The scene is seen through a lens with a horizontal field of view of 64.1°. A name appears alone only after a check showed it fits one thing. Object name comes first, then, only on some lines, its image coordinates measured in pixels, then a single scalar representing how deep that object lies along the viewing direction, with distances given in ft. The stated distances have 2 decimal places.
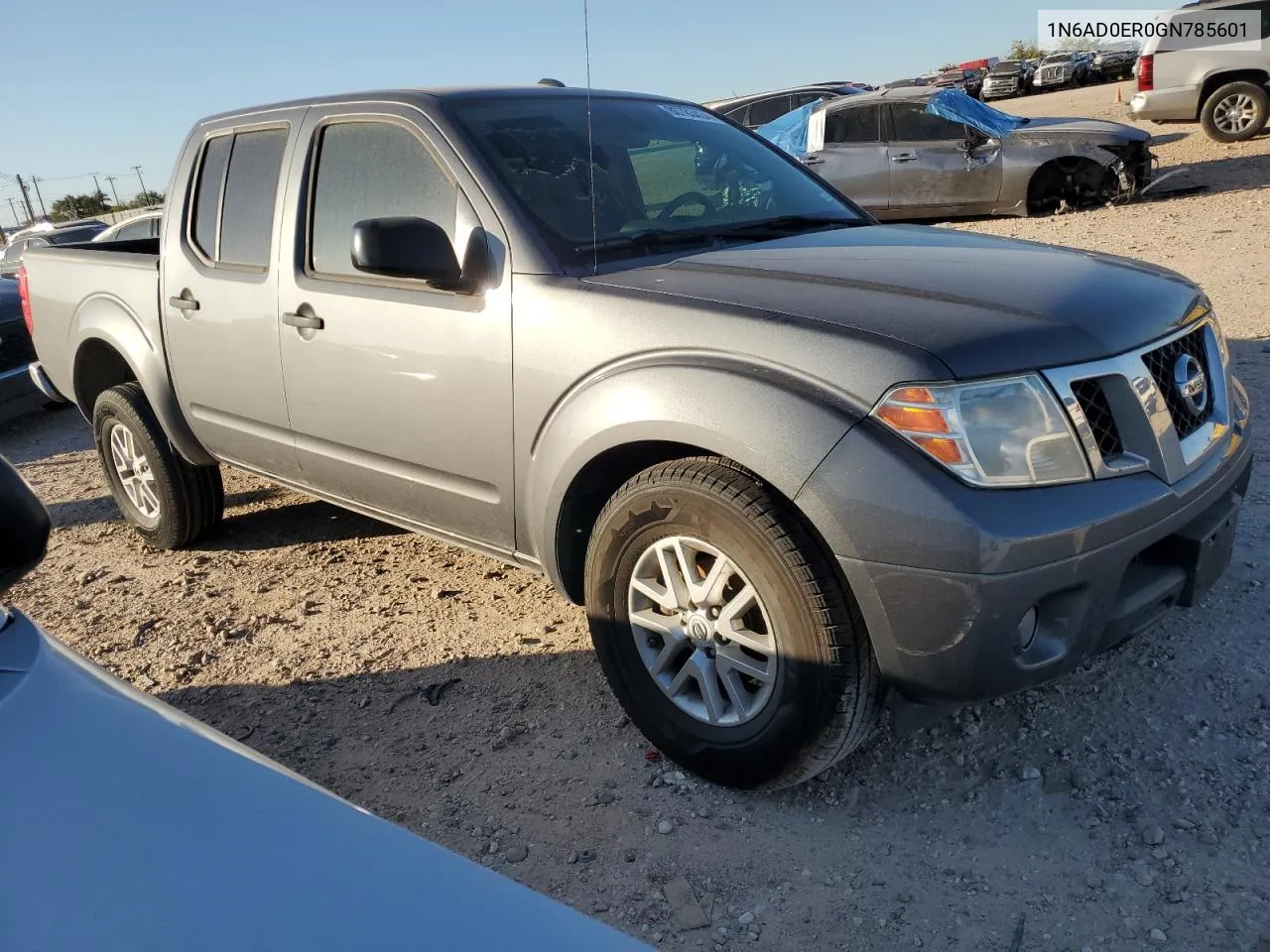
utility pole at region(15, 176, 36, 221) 217.75
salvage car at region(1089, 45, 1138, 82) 112.16
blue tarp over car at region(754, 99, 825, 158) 40.83
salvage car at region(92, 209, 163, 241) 39.78
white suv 41.22
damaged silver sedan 35.94
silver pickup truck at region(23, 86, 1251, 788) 7.11
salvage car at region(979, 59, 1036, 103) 107.55
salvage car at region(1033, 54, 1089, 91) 108.99
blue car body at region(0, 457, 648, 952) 3.45
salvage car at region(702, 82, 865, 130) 48.57
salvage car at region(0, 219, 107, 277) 57.93
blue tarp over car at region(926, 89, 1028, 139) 36.19
